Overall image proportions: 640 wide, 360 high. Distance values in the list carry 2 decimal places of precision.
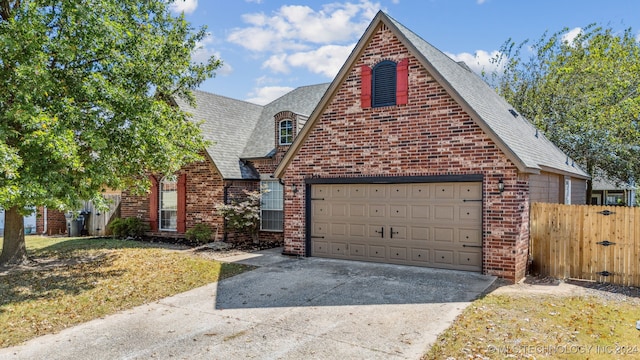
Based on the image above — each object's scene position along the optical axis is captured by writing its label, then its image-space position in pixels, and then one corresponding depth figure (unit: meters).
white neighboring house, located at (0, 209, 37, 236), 20.83
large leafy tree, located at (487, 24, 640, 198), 20.17
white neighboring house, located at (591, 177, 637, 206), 25.98
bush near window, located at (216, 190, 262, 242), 15.03
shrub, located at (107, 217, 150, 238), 16.80
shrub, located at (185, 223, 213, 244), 15.17
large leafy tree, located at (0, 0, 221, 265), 8.41
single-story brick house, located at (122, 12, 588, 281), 9.68
